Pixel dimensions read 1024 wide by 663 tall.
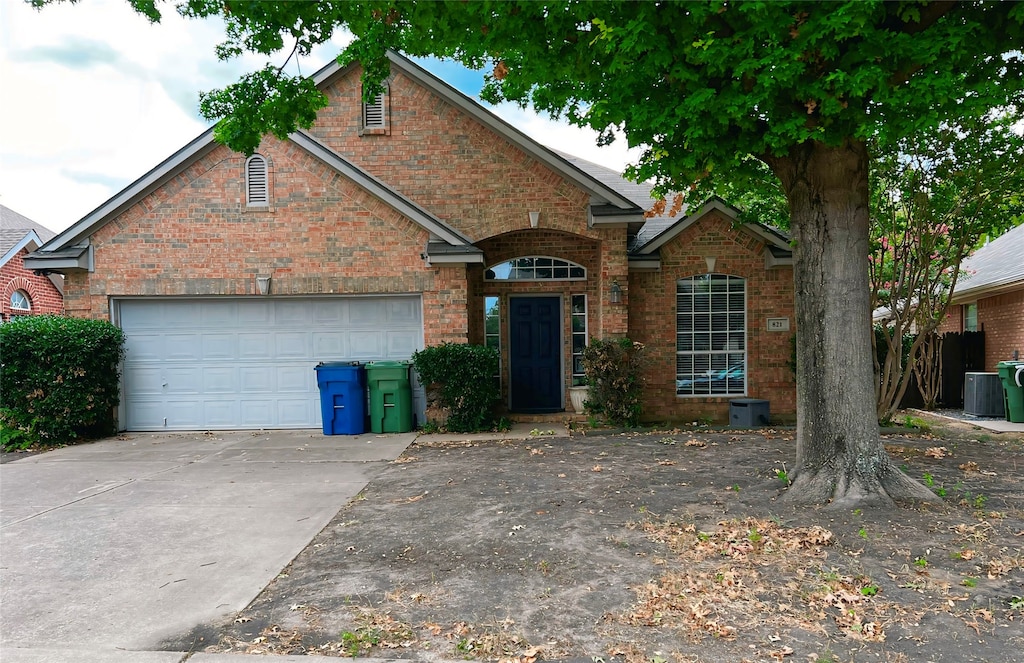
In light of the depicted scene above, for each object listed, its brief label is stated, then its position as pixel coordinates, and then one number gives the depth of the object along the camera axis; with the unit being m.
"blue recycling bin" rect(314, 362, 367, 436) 10.16
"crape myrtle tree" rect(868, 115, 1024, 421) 8.55
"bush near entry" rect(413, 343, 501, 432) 10.05
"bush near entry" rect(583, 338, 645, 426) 10.29
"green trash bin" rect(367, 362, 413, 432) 10.27
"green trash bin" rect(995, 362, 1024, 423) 10.77
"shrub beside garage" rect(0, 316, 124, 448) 9.29
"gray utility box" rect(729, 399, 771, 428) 10.48
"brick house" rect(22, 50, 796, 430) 10.38
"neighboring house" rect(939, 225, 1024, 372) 12.93
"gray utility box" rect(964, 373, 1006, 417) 11.60
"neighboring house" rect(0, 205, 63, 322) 16.95
